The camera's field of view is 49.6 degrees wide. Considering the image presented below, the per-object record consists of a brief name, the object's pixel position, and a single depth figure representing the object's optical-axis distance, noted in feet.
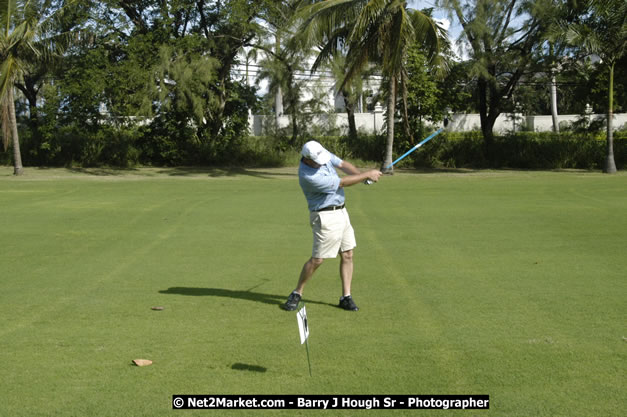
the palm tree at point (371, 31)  80.59
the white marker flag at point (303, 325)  16.20
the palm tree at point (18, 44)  85.40
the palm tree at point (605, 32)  84.45
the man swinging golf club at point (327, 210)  22.31
